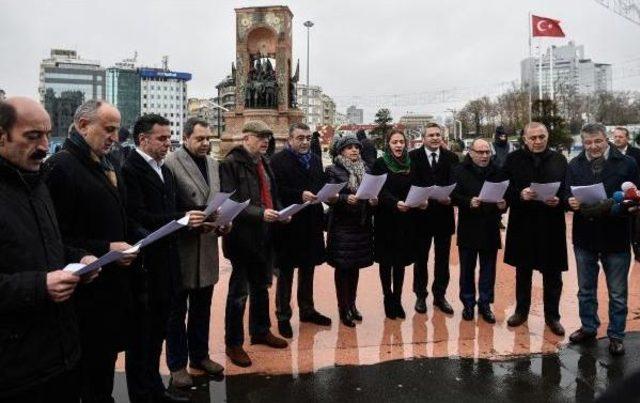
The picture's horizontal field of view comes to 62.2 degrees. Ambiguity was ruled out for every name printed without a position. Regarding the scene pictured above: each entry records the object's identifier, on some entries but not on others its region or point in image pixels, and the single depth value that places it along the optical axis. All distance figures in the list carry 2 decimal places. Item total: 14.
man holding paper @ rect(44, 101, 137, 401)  2.87
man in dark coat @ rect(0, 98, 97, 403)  2.03
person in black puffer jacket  5.19
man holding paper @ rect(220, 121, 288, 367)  4.29
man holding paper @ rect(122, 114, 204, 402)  3.40
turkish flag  23.16
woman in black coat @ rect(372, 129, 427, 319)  5.41
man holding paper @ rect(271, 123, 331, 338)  5.12
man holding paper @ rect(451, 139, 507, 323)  5.38
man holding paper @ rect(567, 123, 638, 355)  4.50
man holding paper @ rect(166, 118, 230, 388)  3.92
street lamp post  40.97
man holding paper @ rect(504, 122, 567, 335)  5.14
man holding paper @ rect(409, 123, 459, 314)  5.61
